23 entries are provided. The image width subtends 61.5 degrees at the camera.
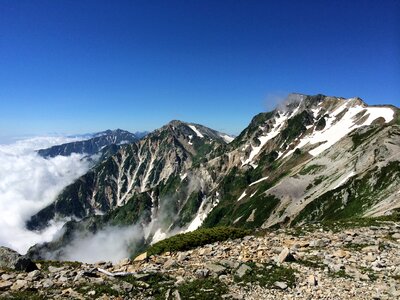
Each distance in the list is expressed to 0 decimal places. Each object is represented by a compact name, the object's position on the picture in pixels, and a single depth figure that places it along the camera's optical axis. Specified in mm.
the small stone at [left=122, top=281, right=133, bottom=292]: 21284
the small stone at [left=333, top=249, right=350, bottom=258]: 29203
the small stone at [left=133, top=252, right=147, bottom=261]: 32141
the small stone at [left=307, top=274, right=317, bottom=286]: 23203
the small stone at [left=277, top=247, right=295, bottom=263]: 27672
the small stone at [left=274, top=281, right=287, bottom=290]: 22656
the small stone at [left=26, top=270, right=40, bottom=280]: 22441
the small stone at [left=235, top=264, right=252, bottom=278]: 24539
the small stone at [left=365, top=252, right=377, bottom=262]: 28011
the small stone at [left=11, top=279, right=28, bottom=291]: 20562
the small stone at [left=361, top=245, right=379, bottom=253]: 30447
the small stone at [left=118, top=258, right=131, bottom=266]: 29375
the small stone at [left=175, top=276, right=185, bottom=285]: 22966
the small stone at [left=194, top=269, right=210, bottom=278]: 24302
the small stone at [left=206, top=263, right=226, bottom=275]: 25119
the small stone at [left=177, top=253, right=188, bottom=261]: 29298
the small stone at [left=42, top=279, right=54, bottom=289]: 21189
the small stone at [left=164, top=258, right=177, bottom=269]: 27266
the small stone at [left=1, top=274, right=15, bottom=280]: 22264
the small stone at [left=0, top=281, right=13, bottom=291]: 20484
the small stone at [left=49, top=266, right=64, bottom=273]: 25039
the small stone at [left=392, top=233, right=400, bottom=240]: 34781
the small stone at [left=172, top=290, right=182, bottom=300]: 20436
